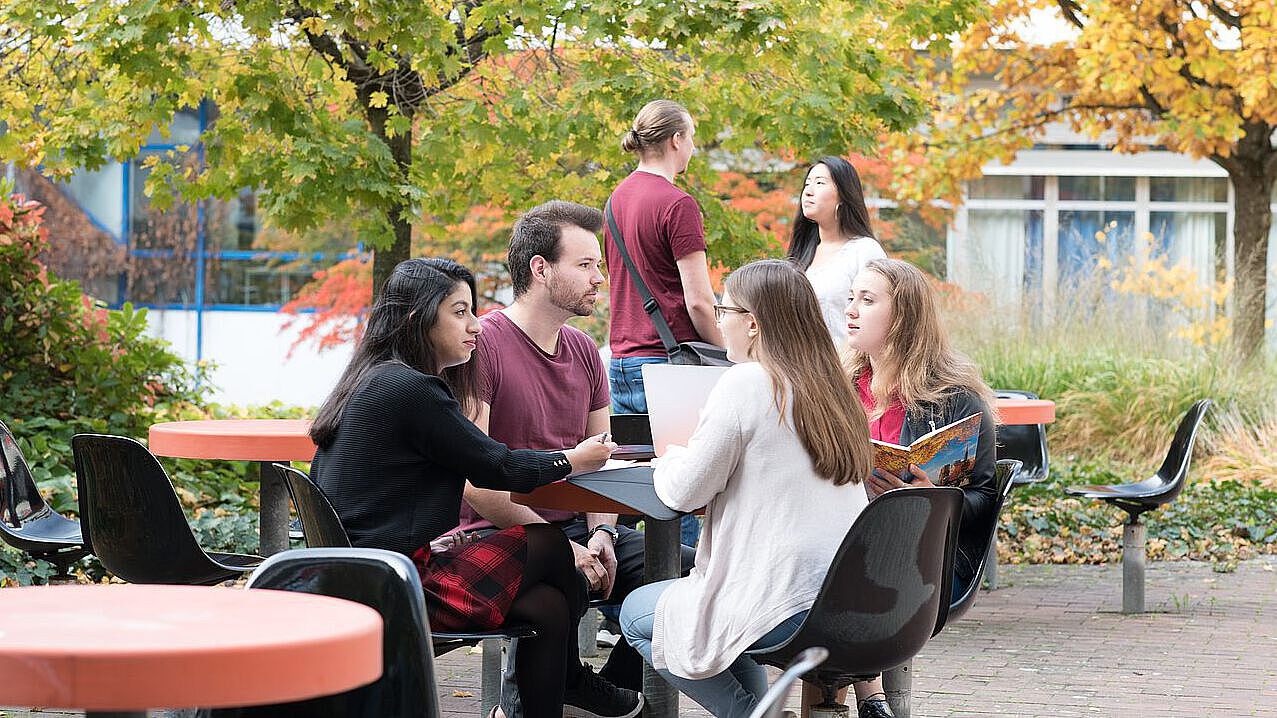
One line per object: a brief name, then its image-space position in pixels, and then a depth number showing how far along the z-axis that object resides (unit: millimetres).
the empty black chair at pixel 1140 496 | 7051
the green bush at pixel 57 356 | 9086
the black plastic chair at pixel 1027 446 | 7727
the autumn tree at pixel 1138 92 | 12820
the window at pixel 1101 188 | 23281
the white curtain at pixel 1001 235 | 16700
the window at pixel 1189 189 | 22984
